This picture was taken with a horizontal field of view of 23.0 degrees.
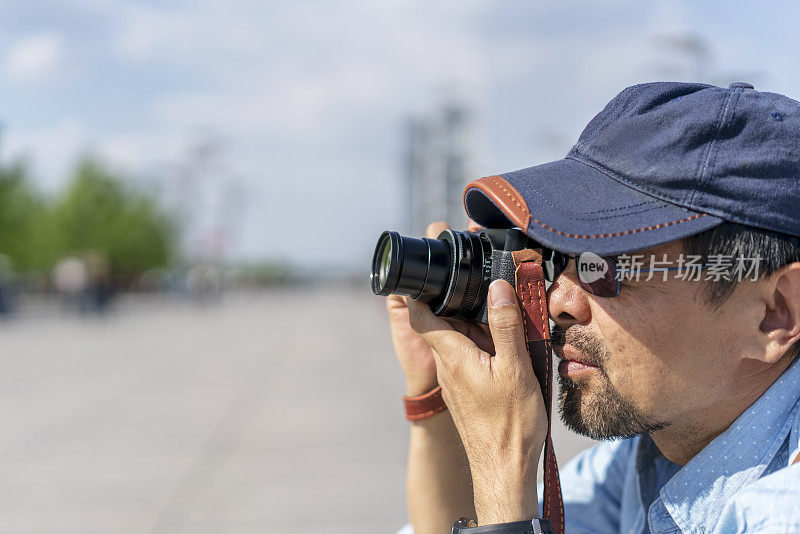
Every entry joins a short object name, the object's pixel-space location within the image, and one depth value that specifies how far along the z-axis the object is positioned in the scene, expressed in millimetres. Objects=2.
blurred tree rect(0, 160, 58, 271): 24176
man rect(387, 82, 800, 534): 1014
